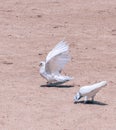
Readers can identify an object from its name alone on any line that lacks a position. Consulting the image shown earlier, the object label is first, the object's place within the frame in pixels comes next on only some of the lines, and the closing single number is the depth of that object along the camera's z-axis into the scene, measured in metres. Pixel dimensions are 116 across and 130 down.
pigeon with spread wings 21.91
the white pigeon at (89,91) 19.89
